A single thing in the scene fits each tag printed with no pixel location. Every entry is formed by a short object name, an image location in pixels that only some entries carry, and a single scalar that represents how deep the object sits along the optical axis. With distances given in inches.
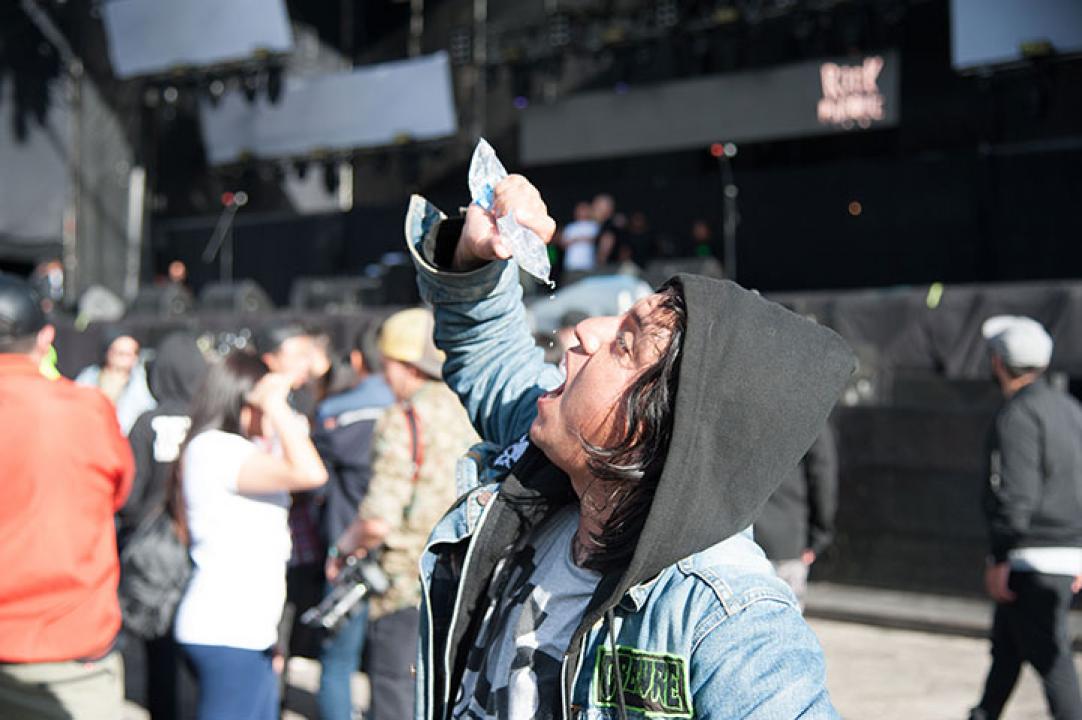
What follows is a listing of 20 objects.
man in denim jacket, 54.3
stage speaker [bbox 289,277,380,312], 612.1
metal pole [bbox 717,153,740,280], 593.9
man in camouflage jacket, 158.1
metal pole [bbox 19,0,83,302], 749.3
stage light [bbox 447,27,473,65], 717.9
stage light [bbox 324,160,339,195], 740.6
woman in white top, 139.0
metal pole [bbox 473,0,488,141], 725.3
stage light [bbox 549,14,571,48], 646.5
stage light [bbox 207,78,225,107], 735.1
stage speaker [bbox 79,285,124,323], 622.8
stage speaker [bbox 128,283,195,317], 647.8
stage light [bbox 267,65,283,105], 715.4
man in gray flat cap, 178.1
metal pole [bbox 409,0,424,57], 830.5
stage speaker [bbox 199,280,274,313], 646.5
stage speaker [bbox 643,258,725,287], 487.8
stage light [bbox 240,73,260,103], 724.7
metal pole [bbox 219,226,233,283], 799.1
